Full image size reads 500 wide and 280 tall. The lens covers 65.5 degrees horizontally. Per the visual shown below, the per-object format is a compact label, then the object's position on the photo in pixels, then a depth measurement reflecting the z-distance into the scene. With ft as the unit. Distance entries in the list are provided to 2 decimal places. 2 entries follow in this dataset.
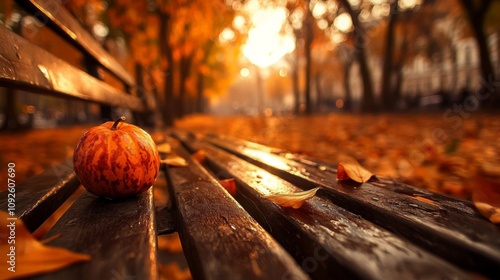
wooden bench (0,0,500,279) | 0.90
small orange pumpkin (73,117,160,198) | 1.31
